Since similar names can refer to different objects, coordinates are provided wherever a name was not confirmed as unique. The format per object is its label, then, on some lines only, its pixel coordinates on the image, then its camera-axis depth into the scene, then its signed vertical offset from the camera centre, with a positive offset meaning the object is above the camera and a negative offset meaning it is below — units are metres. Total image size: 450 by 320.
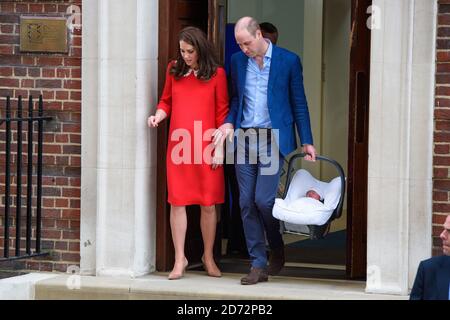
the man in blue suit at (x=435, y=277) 13.39 -0.77
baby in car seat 18.91 -0.47
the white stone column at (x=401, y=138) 17.89 -0.04
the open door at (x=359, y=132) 19.17 +0.00
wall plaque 19.72 +0.73
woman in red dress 19.11 -0.04
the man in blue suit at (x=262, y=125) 18.78 +0.04
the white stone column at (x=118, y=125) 19.31 +0.02
